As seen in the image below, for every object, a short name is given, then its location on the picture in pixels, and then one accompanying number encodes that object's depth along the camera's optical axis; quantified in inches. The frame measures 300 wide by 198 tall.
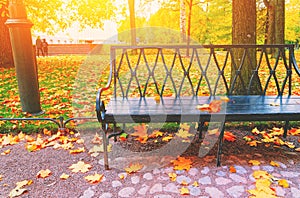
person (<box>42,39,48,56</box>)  755.3
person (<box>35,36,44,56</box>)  696.4
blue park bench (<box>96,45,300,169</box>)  96.0
